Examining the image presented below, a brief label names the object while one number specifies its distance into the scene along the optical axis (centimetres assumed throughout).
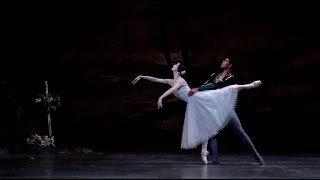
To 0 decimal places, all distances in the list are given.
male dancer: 1353
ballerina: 1372
